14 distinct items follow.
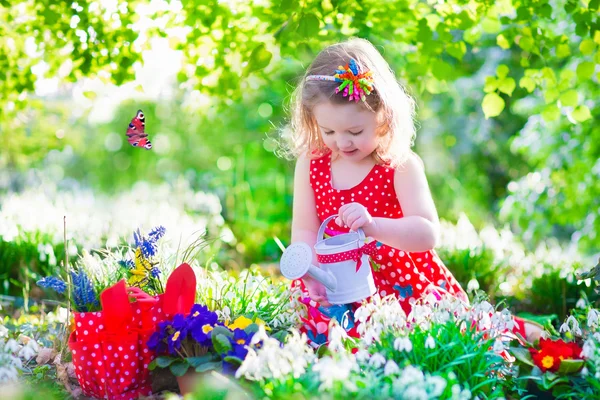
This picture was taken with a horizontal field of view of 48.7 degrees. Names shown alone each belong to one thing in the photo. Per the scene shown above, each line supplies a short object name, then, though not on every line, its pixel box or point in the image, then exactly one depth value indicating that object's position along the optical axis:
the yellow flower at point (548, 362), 2.03
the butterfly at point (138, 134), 2.42
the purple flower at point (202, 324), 2.09
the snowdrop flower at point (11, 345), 1.96
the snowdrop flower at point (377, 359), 1.85
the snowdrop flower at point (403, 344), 1.89
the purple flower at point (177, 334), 2.09
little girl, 2.47
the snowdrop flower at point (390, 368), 1.78
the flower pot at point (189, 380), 2.08
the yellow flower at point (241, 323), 2.26
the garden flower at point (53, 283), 2.12
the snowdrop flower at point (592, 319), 2.19
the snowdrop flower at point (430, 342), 1.90
